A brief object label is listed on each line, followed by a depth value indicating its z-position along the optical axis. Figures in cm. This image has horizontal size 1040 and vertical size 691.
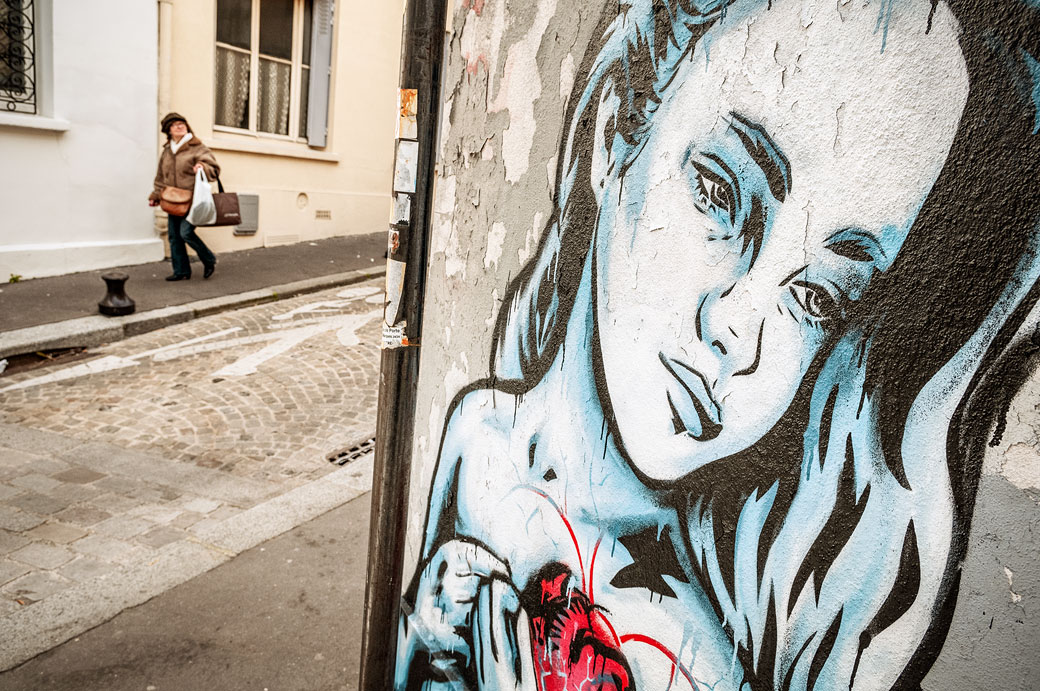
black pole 219
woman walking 853
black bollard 732
